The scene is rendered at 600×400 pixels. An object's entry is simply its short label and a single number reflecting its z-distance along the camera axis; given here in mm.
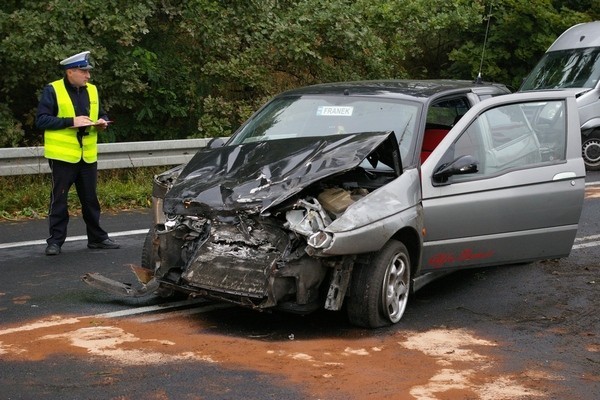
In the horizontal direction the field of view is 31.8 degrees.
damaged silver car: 6934
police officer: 9750
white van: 17156
